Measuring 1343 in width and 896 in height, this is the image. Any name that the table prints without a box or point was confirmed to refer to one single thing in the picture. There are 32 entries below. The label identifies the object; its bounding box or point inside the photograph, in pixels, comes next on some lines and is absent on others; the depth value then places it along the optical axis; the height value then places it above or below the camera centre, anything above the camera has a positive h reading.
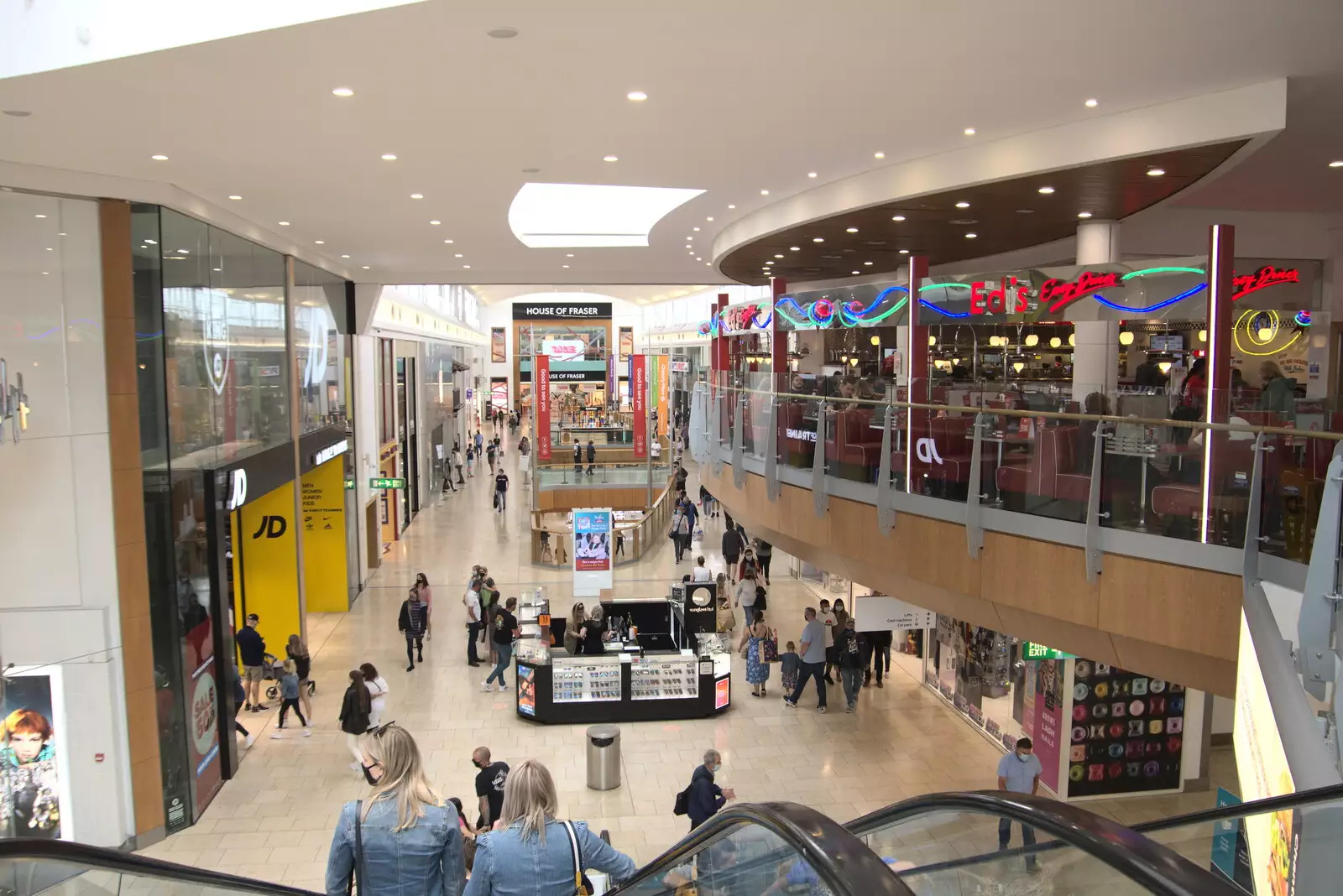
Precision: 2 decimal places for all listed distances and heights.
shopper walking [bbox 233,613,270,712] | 11.95 -3.51
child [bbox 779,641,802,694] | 12.55 -3.93
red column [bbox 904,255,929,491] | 9.79 +0.41
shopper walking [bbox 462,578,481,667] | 13.66 -3.59
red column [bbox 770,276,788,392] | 14.37 +0.56
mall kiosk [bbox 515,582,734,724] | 11.75 -3.90
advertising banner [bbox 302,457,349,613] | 17.02 -2.95
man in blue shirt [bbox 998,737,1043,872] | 8.41 -3.57
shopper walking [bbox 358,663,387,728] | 10.41 -3.52
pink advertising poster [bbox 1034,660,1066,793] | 9.94 -3.67
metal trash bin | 9.80 -3.99
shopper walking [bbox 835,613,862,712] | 12.26 -3.76
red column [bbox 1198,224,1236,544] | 7.03 +0.51
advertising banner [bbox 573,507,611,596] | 15.41 -2.93
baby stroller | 12.40 -3.94
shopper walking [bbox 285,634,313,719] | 11.47 -3.52
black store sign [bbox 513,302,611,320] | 43.00 +2.96
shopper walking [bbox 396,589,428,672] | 13.65 -3.56
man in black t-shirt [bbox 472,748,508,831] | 7.51 -3.34
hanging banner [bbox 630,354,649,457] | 23.23 -0.44
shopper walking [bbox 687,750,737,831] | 7.77 -3.50
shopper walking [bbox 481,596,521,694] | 12.80 -3.60
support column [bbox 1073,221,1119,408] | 10.95 +0.40
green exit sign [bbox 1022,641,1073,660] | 9.86 -2.95
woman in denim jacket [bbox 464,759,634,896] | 3.02 -1.54
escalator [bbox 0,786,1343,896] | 1.79 -1.09
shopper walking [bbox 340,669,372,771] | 10.30 -3.64
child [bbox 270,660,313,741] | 11.29 -3.71
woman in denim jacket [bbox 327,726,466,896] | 3.09 -1.53
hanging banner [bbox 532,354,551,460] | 23.16 -0.77
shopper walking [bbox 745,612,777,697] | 12.73 -3.85
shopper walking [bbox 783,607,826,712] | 12.18 -3.59
